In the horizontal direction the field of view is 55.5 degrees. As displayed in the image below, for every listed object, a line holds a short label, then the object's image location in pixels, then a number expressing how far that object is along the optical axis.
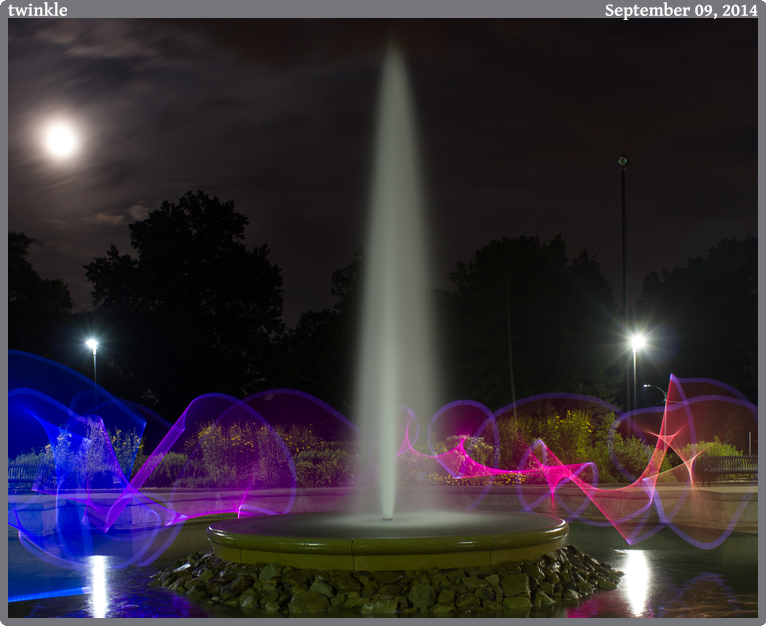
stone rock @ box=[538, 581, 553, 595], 9.05
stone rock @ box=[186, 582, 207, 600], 9.40
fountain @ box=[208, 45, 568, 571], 8.91
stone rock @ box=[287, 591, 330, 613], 8.48
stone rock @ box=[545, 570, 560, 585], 9.27
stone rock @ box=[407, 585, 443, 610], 8.41
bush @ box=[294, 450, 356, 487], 20.02
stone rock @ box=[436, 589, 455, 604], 8.48
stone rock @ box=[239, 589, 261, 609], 8.78
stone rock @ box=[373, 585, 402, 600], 8.48
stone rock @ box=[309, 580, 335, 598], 8.62
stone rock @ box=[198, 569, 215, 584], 9.68
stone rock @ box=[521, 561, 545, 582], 9.21
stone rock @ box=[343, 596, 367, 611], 8.46
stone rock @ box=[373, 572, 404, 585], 8.69
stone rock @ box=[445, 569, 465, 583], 8.78
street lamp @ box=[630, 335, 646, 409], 24.06
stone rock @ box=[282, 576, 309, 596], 8.75
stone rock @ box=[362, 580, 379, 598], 8.52
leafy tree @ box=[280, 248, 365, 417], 36.19
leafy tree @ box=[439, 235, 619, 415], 41.12
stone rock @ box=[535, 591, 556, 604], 8.82
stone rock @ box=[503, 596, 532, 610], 8.59
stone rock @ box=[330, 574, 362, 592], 8.63
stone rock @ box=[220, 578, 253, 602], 9.10
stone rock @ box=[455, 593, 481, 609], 8.45
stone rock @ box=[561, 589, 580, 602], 9.07
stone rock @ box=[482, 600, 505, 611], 8.51
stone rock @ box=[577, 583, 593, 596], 9.37
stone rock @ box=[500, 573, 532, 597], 8.75
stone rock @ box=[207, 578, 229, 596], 9.33
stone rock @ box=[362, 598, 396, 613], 8.35
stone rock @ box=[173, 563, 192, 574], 10.41
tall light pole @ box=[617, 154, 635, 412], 23.75
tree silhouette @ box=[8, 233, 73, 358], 49.69
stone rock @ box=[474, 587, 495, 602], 8.59
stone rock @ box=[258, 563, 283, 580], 9.15
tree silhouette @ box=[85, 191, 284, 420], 45.81
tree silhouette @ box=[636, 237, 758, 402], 54.50
